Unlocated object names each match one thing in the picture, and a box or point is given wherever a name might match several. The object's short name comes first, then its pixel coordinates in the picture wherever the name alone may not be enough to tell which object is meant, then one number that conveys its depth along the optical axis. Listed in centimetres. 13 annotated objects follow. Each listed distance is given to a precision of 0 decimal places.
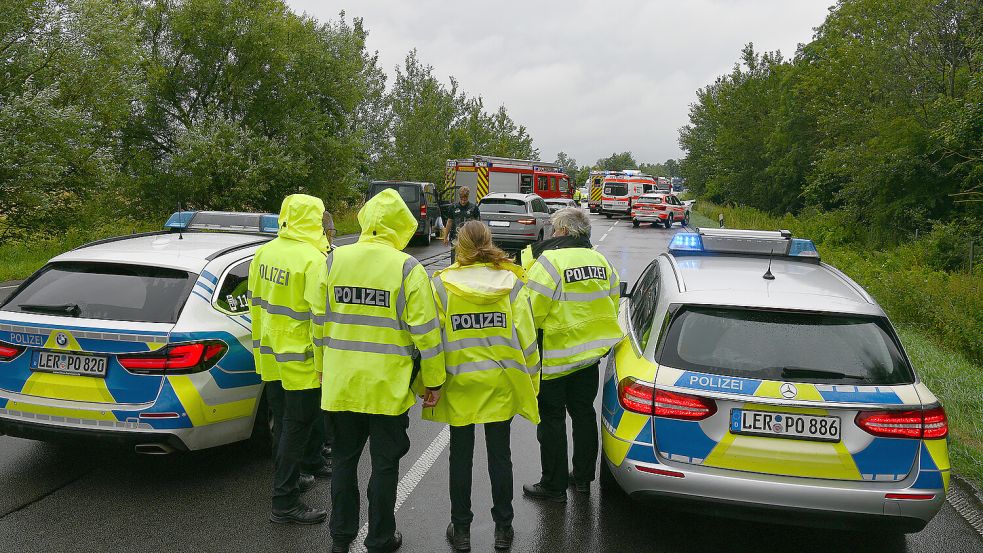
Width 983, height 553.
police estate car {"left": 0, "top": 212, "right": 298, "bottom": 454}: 459
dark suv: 2495
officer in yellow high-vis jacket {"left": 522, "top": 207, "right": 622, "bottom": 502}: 475
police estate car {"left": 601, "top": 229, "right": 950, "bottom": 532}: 376
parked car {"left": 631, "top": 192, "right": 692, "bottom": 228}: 3822
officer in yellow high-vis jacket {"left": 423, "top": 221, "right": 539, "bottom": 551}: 409
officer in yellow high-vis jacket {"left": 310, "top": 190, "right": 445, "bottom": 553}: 387
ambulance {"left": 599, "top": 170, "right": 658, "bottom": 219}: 4703
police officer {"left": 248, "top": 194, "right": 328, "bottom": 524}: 441
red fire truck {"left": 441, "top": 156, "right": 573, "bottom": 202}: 3470
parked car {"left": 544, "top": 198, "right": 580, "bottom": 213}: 3072
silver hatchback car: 2180
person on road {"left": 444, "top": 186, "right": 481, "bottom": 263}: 1497
